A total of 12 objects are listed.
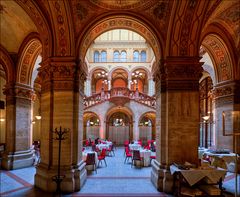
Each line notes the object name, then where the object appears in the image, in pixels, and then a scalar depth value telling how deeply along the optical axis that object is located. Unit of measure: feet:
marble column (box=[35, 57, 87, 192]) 23.18
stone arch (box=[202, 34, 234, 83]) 32.50
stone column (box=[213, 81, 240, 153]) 32.14
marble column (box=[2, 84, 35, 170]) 34.22
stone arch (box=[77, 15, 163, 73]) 25.22
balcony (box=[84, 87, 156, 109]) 65.10
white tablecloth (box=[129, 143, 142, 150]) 48.88
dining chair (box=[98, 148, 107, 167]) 35.42
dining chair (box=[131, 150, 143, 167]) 35.58
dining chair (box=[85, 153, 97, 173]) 31.82
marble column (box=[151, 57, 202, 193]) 23.18
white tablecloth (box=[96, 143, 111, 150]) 48.47
